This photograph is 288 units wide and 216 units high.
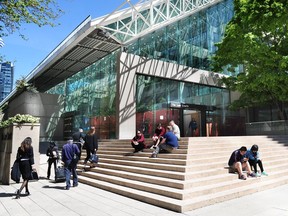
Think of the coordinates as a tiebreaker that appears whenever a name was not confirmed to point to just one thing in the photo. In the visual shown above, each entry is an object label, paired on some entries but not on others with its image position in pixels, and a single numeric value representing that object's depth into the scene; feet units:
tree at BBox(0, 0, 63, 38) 23.84
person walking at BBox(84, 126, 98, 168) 37.70
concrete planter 35.70
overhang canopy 62.99
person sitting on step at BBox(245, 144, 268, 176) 31.78
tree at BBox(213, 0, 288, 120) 61.46
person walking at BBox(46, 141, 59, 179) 38.52
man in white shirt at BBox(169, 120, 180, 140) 39.52
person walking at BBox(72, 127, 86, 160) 34.99
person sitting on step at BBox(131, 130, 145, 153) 39.07
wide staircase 23.65
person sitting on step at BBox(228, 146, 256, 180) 30.32
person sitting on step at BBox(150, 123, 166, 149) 37.03
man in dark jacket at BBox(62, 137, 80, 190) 30.68
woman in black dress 26.55
